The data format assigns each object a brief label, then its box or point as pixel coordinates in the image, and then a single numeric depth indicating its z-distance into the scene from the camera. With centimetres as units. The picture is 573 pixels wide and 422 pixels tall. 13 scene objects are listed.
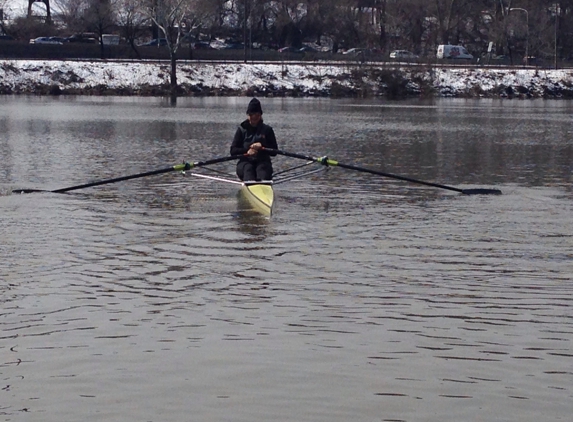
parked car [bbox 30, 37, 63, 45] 8751
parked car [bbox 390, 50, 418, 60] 8788
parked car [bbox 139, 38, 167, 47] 9481
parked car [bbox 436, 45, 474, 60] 9238
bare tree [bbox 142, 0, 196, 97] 7656
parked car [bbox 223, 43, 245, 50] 9663
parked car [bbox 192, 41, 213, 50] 9400
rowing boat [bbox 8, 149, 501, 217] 1543
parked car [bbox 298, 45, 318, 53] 9647
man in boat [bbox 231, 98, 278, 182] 1642
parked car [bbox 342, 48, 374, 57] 8988
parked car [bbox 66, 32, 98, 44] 9156
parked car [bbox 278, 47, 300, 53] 9506
